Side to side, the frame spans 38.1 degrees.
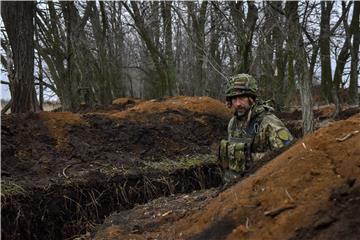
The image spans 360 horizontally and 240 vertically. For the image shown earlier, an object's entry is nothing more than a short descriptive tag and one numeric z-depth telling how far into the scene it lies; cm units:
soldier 460
